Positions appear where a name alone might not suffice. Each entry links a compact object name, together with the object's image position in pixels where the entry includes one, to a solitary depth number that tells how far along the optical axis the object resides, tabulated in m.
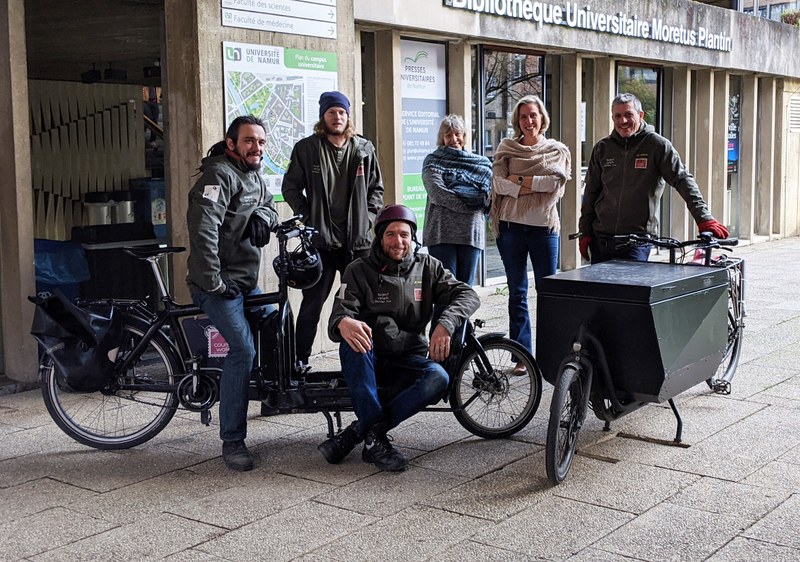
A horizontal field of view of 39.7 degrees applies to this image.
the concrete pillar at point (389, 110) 10.20
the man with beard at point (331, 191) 6.70
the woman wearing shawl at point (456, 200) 7.64
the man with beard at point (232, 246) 5.39
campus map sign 7.80
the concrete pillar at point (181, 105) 7.59
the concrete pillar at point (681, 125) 15.51
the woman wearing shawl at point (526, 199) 7.39
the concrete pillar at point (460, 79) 11.09
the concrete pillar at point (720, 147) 16.52
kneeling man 5.34
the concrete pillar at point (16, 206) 7.06
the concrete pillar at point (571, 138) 13.00
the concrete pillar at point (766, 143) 18.03
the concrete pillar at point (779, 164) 18.41
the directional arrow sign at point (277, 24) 7.77
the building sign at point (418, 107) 10.63
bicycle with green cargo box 5.17
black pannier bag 5.62
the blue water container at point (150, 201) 10.21
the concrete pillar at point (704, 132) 16.20
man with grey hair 6.88
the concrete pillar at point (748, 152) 17.55
